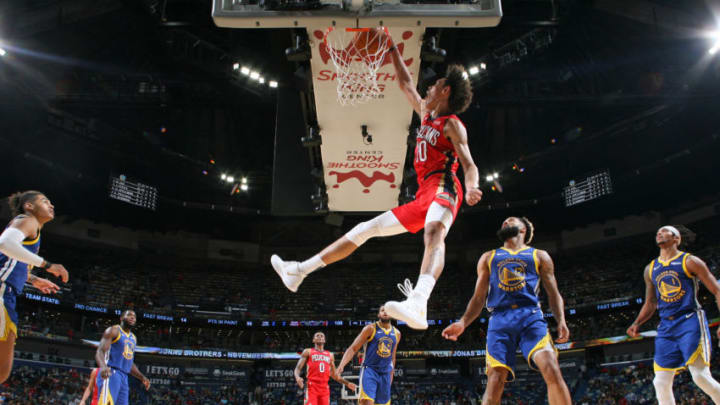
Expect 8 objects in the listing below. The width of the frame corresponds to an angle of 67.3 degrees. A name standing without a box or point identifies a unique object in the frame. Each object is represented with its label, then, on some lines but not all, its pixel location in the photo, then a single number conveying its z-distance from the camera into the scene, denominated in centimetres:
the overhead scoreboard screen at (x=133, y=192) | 2428
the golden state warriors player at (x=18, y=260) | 498
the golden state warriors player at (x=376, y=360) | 876
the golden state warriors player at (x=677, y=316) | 574
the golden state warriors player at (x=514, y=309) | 461
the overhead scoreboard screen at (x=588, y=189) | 2305
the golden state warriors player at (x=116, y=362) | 841
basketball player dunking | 460
